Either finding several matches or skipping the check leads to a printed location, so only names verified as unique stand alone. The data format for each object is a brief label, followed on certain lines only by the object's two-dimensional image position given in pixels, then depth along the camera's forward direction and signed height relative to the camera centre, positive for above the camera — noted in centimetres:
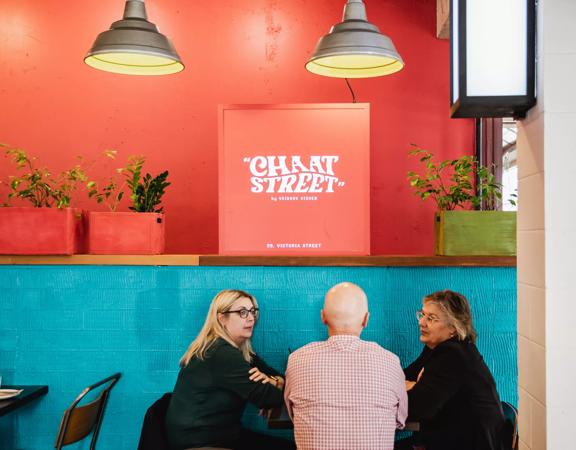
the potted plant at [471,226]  327 -1
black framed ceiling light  182 +52
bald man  232 -68
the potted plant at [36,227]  337 -2
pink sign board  328 +31
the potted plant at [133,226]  340 -1
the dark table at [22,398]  299 -92
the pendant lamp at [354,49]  308 +93
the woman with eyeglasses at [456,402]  263 -79
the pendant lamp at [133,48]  304 +93
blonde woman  286 -81
